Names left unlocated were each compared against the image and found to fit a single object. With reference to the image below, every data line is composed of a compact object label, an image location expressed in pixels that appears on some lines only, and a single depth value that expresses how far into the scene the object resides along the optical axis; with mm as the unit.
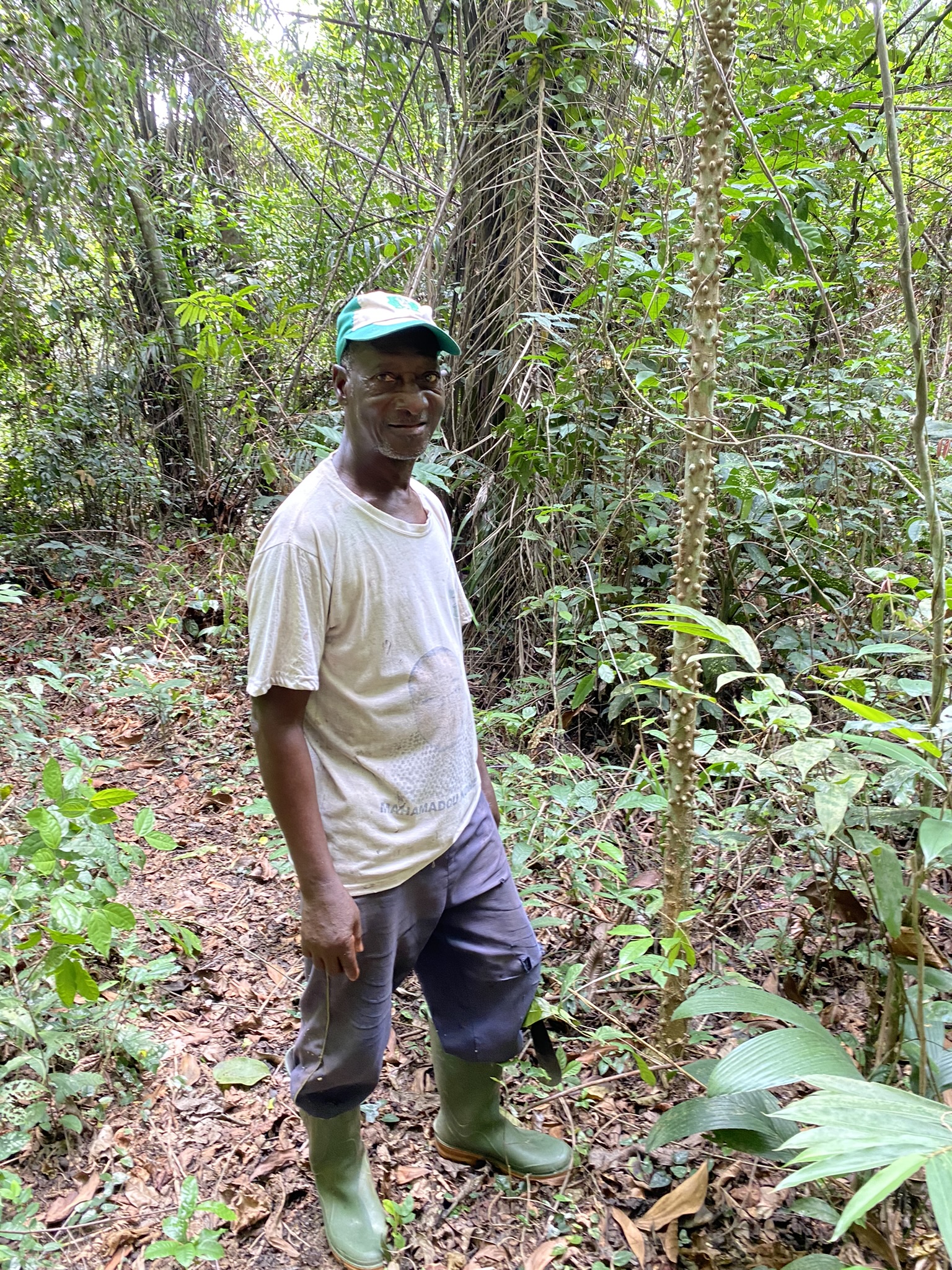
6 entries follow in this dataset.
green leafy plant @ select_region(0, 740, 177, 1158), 1931
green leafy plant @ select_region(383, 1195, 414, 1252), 1926
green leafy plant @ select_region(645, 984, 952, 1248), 904
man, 1580
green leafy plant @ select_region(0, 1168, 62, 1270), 1734
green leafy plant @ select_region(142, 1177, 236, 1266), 1573
